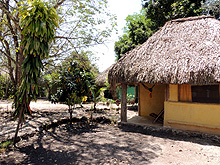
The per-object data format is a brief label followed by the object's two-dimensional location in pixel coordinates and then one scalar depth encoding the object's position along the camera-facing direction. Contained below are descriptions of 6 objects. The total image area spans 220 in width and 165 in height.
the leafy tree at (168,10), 10.68
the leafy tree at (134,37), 12.30
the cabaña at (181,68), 5.43
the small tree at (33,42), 4.34
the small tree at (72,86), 6.84
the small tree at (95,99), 10.02
